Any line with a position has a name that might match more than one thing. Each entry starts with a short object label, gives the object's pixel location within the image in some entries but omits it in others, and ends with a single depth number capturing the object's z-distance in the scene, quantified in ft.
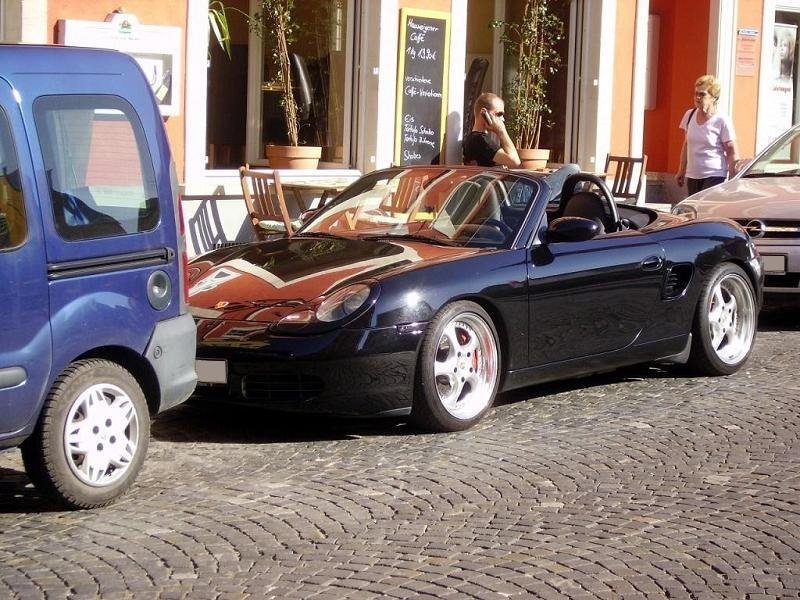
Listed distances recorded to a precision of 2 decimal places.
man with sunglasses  46.24
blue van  18.49
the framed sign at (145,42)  42.83
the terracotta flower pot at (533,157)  59.47
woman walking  48.98
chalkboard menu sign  53.62
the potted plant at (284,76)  51.13
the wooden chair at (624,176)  56.49
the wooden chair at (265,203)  43.37
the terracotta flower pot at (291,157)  51.80
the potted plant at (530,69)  59.82
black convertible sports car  23.75
